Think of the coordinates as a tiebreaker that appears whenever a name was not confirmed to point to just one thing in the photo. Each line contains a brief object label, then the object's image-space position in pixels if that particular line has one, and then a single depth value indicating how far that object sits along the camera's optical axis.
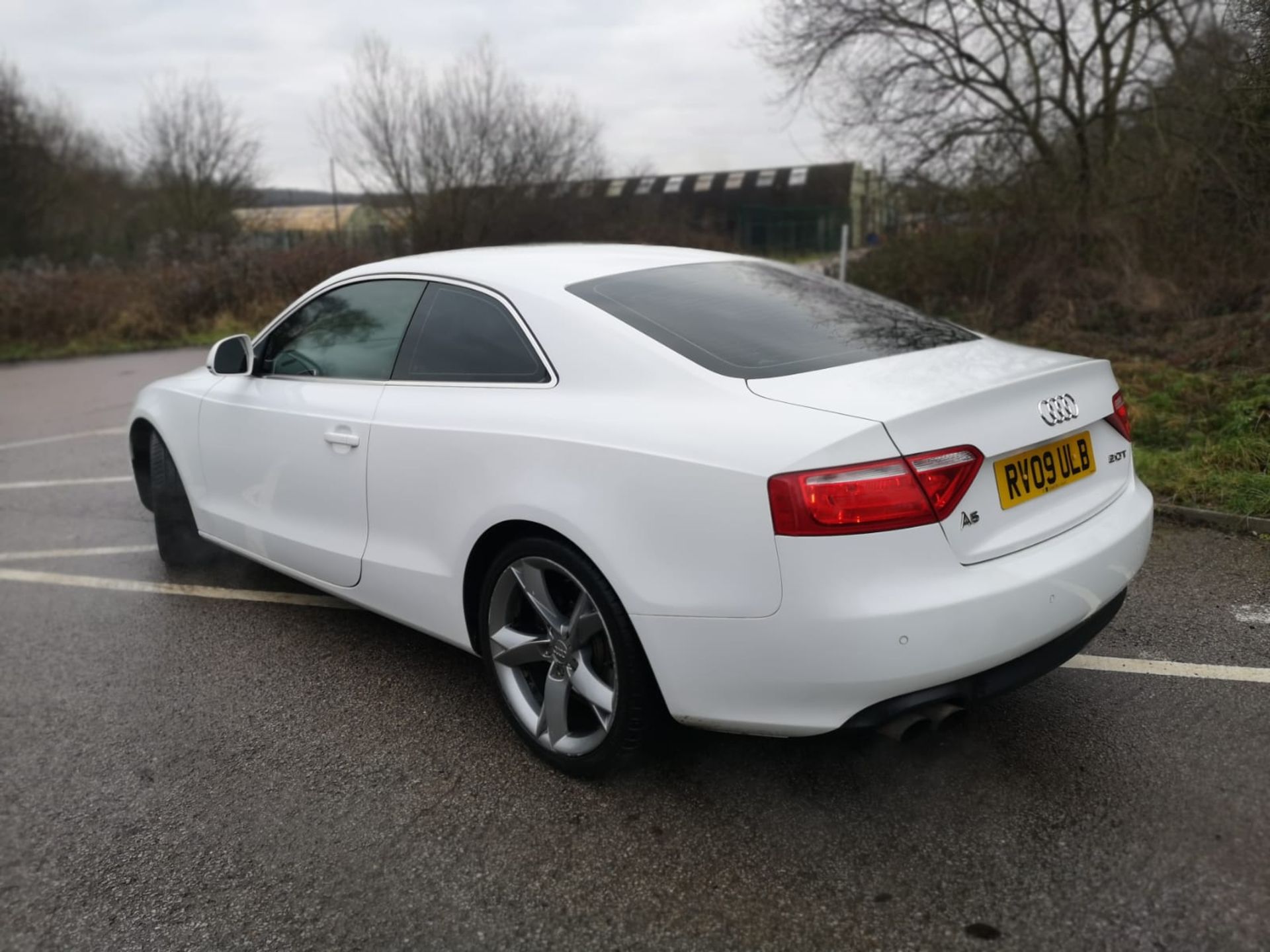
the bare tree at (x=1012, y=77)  13.34
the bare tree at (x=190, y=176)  29.03
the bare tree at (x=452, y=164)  24.83
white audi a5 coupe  2.27
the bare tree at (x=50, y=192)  26.39
